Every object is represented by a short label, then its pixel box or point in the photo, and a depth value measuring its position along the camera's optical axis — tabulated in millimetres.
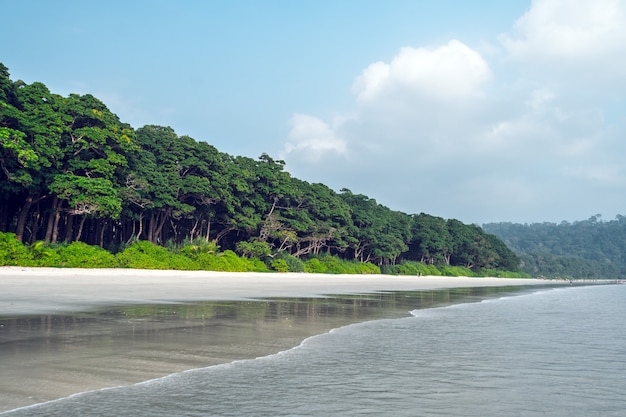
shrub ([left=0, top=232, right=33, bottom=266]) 24547
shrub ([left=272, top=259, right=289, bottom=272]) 47406
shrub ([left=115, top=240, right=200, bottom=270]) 31641
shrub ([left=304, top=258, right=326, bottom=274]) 53859
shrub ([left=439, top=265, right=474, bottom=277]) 84794
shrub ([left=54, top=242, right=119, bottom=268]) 27688
